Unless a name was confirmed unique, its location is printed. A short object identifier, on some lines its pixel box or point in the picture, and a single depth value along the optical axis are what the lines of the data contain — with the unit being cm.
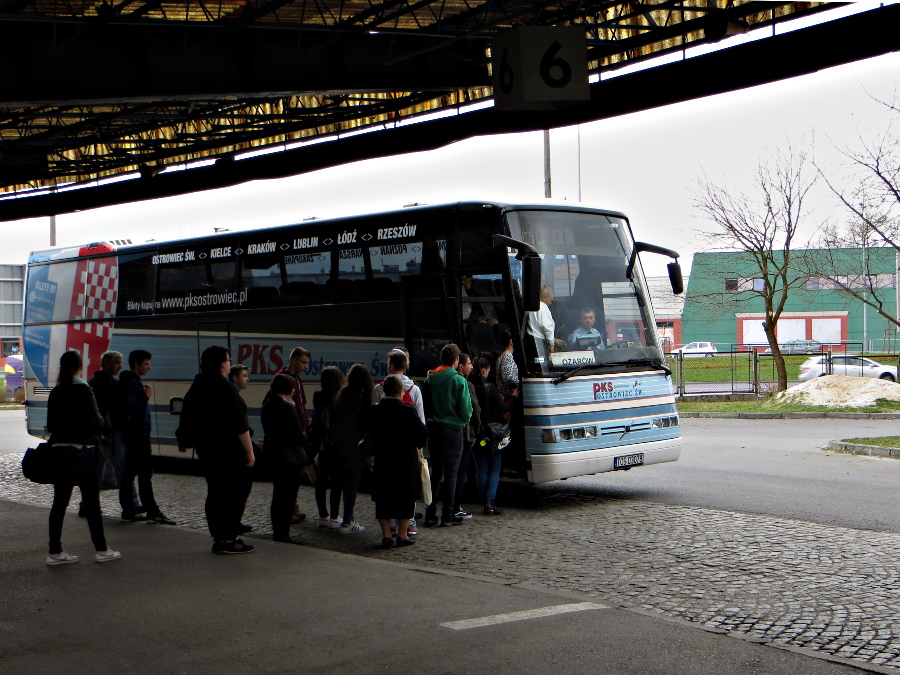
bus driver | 1236
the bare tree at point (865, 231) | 2369
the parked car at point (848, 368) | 3472
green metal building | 6303
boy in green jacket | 1071
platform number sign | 1317
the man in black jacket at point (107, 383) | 1127
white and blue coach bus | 1212
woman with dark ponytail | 905
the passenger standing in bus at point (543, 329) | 1214
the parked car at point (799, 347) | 4851
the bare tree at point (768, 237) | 3038
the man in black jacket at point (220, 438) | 953
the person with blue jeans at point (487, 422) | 1145
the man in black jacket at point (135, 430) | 1126
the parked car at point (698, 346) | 6134
